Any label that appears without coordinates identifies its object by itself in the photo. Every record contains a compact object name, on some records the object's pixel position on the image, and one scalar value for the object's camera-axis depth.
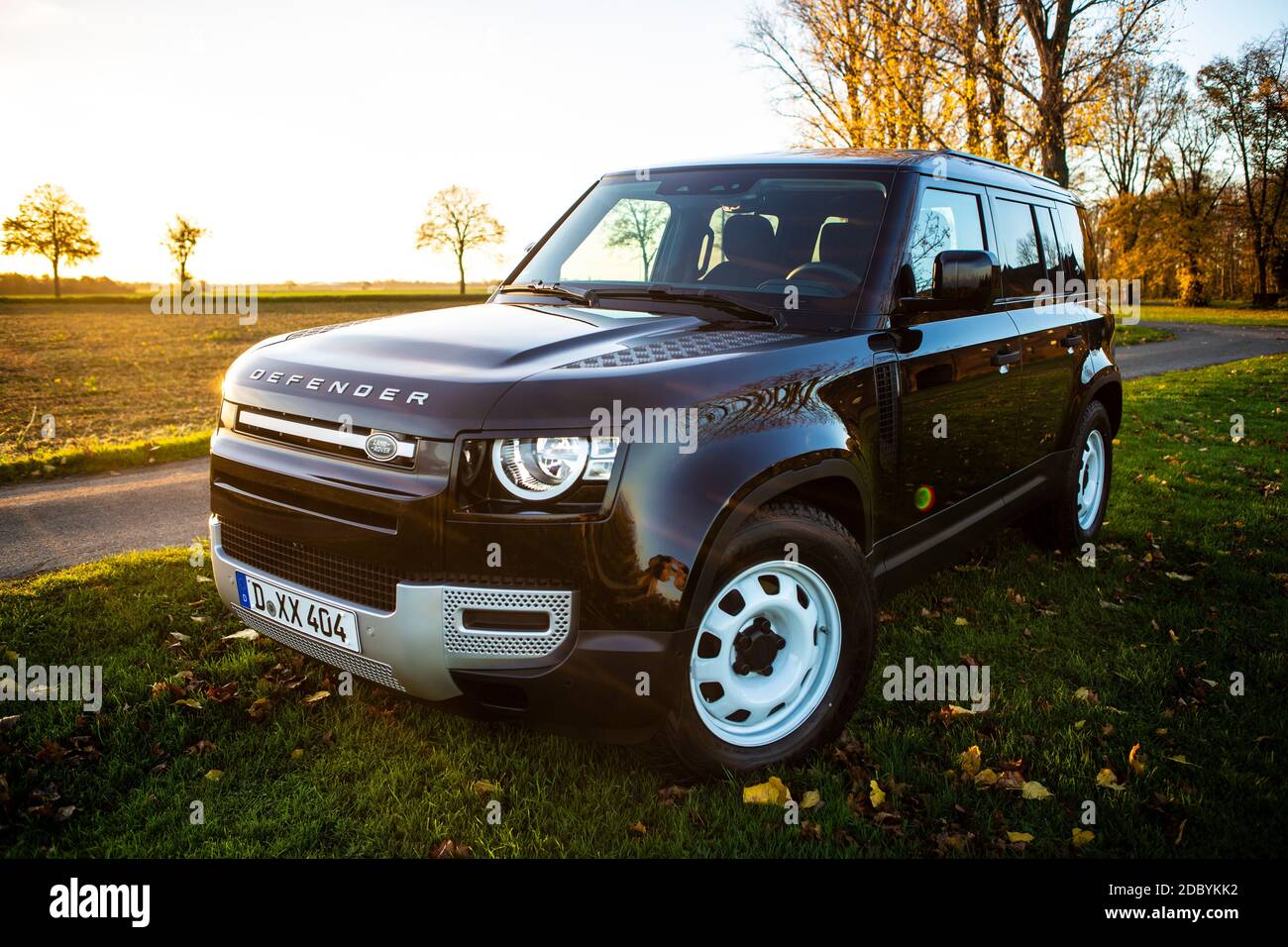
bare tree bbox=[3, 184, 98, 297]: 71.12
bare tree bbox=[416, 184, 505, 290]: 76.69
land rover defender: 2.46
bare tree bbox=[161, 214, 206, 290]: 76.94
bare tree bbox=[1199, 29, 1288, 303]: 41.38
